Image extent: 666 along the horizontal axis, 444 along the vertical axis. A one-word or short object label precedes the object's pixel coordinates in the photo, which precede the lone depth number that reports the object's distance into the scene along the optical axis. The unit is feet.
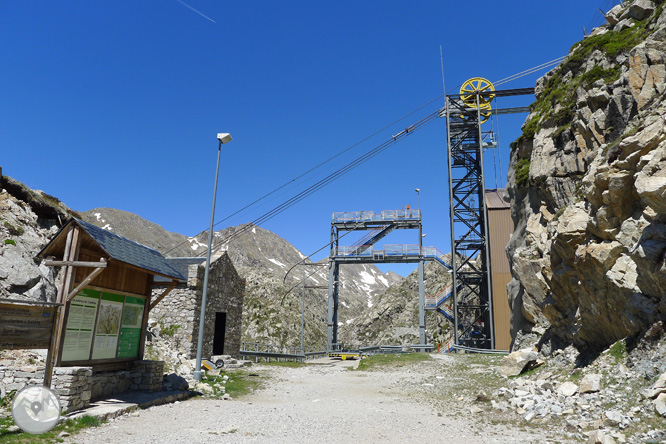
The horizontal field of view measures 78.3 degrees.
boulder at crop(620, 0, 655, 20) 49.99
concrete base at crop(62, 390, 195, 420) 27.76
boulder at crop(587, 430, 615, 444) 21.08
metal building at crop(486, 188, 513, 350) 95.81
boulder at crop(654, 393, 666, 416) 22.97
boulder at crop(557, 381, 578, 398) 31.53
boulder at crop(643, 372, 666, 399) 24.41
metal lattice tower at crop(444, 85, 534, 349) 106.42
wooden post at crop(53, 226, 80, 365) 30.01
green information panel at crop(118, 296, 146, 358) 37.83
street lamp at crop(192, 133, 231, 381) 47.03
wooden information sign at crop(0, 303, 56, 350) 25.27
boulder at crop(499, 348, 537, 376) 47.39
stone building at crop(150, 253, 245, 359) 63.98
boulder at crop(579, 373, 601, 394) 30.19
